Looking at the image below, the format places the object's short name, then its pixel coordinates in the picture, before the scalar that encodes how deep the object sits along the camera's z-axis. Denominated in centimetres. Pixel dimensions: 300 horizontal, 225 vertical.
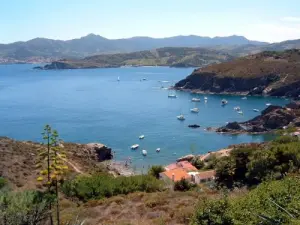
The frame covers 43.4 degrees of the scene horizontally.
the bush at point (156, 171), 4106
